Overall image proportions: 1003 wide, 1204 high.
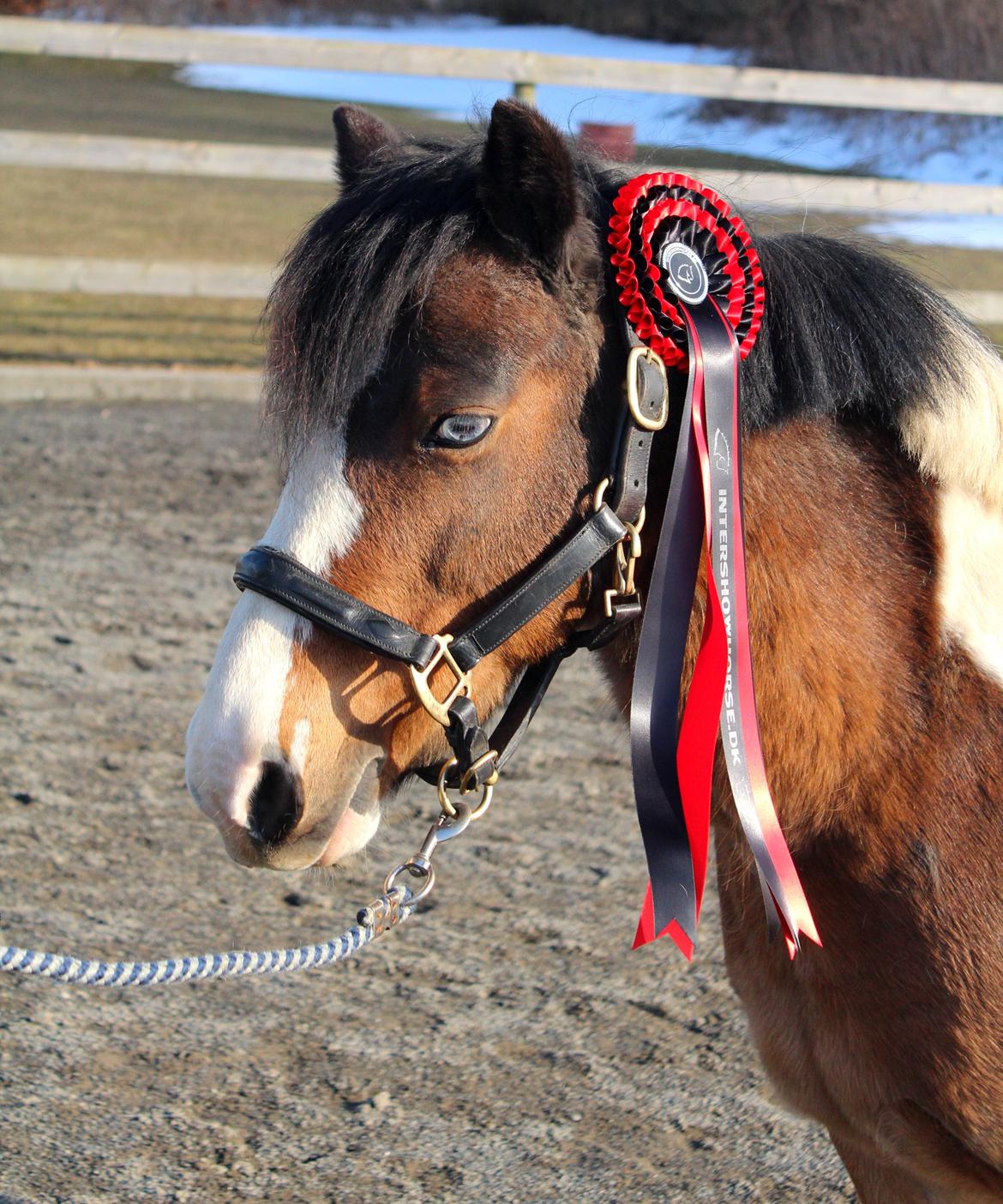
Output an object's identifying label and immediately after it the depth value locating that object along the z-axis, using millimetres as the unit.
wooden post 6652
